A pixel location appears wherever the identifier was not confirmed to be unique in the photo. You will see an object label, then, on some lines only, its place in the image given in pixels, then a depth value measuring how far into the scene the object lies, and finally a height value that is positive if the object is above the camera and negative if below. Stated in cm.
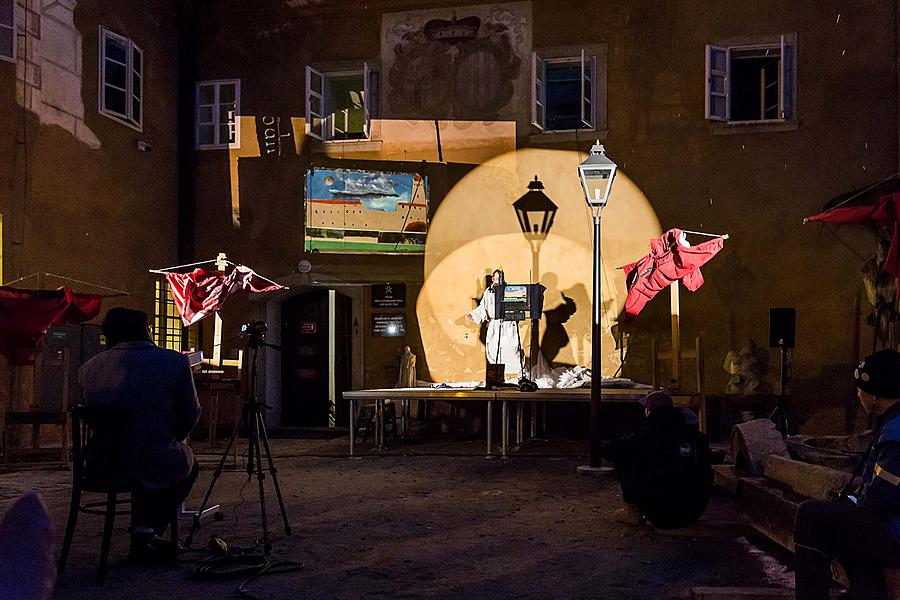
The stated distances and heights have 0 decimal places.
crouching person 618 -99
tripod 577 -73
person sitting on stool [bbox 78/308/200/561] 536 -58
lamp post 951 +94
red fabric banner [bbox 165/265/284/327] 1352 +14
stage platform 1072 -100
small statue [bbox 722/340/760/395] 1245 -85
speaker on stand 1178 -36
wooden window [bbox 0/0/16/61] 1144 +298
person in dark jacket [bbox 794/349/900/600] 350 -76
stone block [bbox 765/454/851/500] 485 -88
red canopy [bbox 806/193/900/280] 823 +77
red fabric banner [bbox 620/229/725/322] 1179 +43
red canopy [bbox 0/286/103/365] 1049 -19
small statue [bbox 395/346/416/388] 1377 -94
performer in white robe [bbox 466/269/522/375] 1302 -46
